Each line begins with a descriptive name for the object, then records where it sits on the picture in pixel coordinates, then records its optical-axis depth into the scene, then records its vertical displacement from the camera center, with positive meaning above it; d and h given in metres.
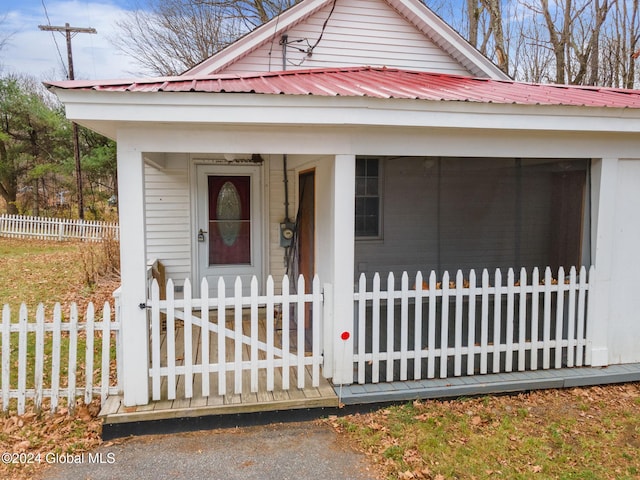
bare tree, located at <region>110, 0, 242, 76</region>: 17.58 +7.42
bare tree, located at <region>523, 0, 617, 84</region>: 15.34 +6.43
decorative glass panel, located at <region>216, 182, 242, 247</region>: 6.86 +0.09
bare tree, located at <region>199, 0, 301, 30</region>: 14.82 +7.02
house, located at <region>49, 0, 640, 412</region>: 3.70 +0.38
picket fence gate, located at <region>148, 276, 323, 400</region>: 3.76 -1.10
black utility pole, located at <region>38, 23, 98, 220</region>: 16.73 +5.82
